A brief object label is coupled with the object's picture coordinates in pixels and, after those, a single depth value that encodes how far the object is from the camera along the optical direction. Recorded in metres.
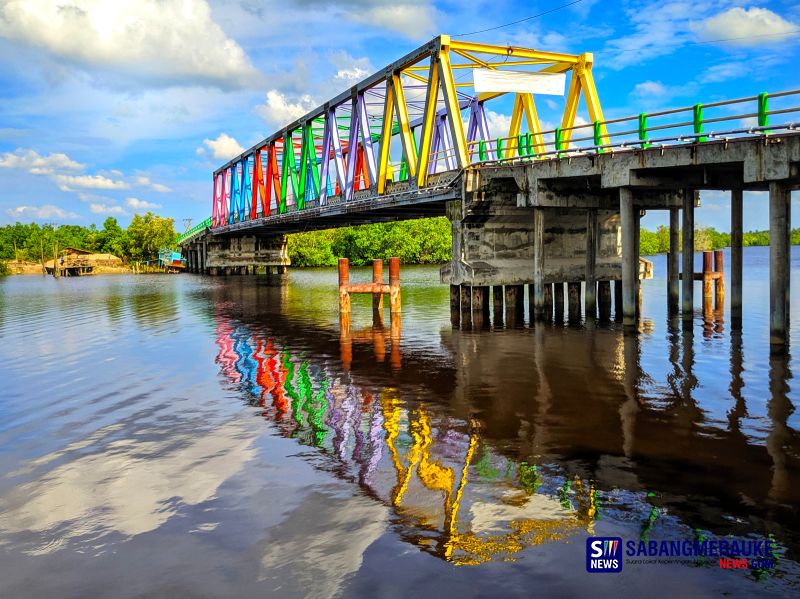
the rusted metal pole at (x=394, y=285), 31.64
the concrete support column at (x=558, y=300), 30.64
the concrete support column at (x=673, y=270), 30.09
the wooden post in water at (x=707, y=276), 34.25
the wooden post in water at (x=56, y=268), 117.88
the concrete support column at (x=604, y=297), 31.58
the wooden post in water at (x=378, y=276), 34.22
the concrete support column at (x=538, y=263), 28.11
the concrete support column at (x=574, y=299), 30.77
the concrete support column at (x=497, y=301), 30.77
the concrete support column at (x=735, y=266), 25.23
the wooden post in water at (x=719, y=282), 34.49
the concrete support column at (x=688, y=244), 25.50
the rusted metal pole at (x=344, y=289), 32.84
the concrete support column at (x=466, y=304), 29.79
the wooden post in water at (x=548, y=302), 30.00
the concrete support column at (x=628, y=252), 23.89
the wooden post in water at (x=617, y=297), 31.81
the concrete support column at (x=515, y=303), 30.15
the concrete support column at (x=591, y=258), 28.19
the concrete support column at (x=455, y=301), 30.92
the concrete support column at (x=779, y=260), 19.08
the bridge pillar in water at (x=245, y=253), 91.25
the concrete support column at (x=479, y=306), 29.56
